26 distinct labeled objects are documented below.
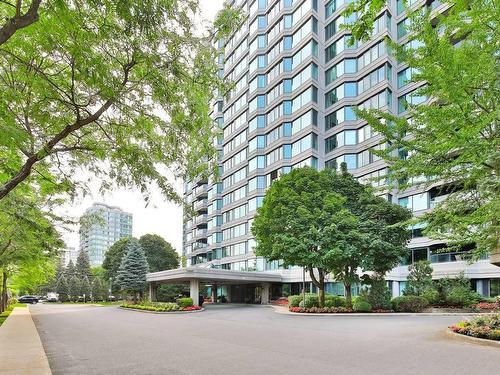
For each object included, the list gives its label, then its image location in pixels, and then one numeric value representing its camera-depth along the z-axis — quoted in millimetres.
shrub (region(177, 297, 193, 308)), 37438
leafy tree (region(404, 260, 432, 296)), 33741
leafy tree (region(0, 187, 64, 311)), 12892
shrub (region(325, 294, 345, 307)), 32031
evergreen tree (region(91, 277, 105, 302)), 74250
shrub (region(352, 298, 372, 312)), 29422
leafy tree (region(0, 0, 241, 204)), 5904
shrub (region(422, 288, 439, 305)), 31688
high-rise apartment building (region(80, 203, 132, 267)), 191250
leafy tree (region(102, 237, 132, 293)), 73438
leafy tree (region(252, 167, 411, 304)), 28922
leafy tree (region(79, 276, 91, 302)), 74938
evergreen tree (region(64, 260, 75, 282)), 81425
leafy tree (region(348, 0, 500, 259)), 10922
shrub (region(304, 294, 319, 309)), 32062
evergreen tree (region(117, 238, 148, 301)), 51750
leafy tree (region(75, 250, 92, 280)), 82319
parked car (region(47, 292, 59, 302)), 78188
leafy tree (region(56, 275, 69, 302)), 75812
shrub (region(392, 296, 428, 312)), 30828
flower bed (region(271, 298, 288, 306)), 46112
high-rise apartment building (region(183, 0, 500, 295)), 44031
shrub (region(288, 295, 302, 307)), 35519
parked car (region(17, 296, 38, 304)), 69812
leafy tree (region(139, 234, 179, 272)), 74625
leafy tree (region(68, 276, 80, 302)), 75188
